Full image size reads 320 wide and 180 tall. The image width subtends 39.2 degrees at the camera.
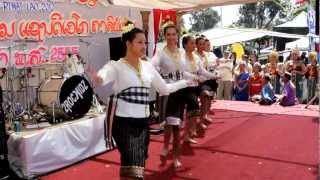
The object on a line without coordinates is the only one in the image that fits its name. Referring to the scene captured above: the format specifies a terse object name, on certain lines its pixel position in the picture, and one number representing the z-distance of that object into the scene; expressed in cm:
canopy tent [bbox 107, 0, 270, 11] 832
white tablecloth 473
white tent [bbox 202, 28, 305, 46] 1870
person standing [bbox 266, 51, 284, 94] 1056
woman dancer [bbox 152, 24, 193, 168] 496
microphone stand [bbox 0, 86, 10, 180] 463
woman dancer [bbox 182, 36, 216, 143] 533
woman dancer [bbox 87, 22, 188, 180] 337
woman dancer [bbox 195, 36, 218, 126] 686
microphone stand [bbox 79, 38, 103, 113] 613
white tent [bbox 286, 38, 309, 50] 2018
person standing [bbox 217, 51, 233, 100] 1035
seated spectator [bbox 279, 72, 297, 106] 922
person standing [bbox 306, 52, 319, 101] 929
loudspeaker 756
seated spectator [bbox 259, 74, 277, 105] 962
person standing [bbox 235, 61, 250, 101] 1021
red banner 880
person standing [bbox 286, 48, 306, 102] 971
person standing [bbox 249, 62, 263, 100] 1014
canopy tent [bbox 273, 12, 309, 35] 2302
